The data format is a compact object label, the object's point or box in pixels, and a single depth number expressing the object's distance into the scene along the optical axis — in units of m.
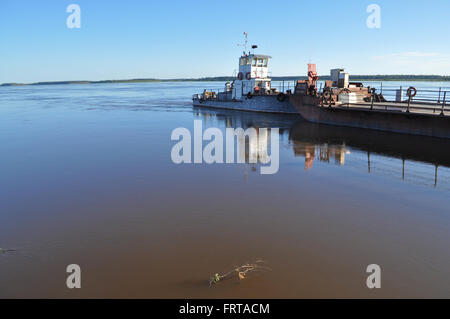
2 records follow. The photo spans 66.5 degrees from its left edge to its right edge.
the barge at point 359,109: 19.33
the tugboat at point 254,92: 36.87
